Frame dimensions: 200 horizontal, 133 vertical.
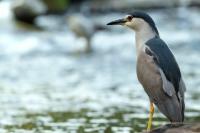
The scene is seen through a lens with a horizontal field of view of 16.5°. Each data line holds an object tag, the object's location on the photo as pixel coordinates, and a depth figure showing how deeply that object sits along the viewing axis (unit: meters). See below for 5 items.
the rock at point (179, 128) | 6.55
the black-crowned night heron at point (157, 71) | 7.00
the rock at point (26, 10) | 20.41
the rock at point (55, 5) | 22.97
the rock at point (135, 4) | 22.42
